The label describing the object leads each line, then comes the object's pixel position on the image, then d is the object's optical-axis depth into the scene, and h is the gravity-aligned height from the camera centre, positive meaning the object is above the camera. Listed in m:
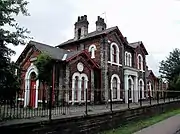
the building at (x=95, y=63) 11.46 +1.69
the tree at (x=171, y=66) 32.39 +3.63
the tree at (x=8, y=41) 3.76 +1.15
